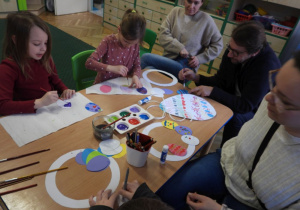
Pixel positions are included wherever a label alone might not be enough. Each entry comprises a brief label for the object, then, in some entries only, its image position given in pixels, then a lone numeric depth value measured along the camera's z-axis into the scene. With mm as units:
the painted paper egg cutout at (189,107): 1180
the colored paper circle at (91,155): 800
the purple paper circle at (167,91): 1371
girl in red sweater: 976
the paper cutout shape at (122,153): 843
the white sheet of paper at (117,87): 1236
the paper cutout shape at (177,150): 907
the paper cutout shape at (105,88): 1249
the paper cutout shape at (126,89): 1300
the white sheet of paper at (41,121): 853
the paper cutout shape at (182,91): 1396
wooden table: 653
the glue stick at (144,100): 1193
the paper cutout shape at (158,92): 1319
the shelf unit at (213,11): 2809
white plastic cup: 769
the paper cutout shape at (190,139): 983
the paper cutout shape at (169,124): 1060
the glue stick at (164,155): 795
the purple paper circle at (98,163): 775
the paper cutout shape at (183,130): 1037
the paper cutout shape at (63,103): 1066
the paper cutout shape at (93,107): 1066
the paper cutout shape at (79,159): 786
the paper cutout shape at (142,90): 1315
